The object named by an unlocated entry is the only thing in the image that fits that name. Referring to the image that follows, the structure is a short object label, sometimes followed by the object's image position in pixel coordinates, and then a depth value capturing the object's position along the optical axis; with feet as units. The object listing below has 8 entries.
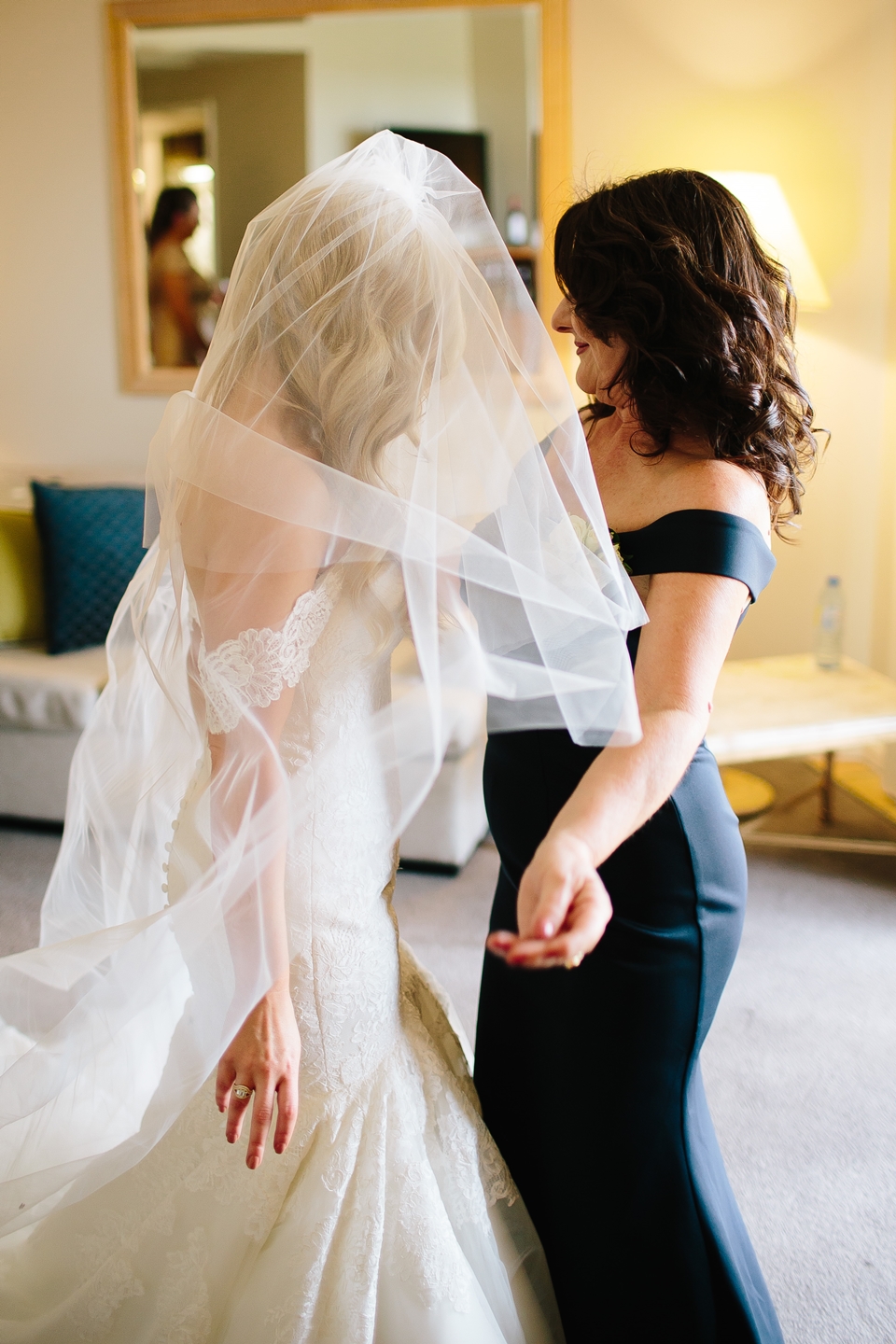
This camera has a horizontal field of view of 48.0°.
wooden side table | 8.21
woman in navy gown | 3.36
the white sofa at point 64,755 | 8.68
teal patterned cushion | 9.80
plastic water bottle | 10.17
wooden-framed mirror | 10.62
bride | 3.06
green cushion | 10.07
